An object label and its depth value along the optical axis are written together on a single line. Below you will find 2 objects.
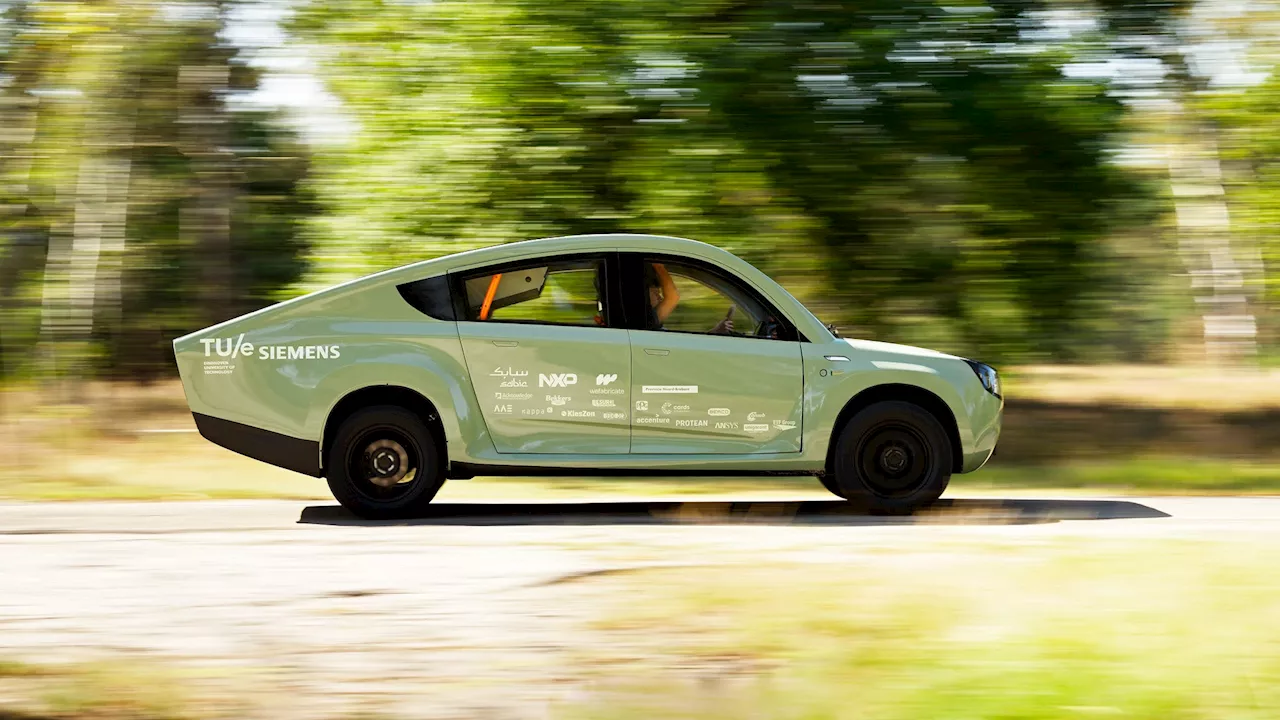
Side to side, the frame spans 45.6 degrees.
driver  8.90
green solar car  8.70
